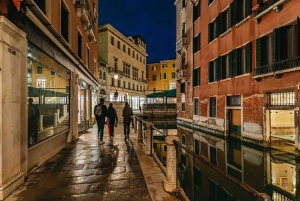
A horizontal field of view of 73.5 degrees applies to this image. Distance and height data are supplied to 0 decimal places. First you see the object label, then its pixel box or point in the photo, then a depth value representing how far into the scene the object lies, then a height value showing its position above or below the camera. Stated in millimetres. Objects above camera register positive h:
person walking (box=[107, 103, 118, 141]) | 9664 -760
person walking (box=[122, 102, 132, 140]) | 10133 -661
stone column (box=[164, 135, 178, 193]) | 4129 -1353
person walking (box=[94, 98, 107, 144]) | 9094 -553
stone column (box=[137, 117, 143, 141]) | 9695 -1444
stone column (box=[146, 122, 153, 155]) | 7203 -1412
